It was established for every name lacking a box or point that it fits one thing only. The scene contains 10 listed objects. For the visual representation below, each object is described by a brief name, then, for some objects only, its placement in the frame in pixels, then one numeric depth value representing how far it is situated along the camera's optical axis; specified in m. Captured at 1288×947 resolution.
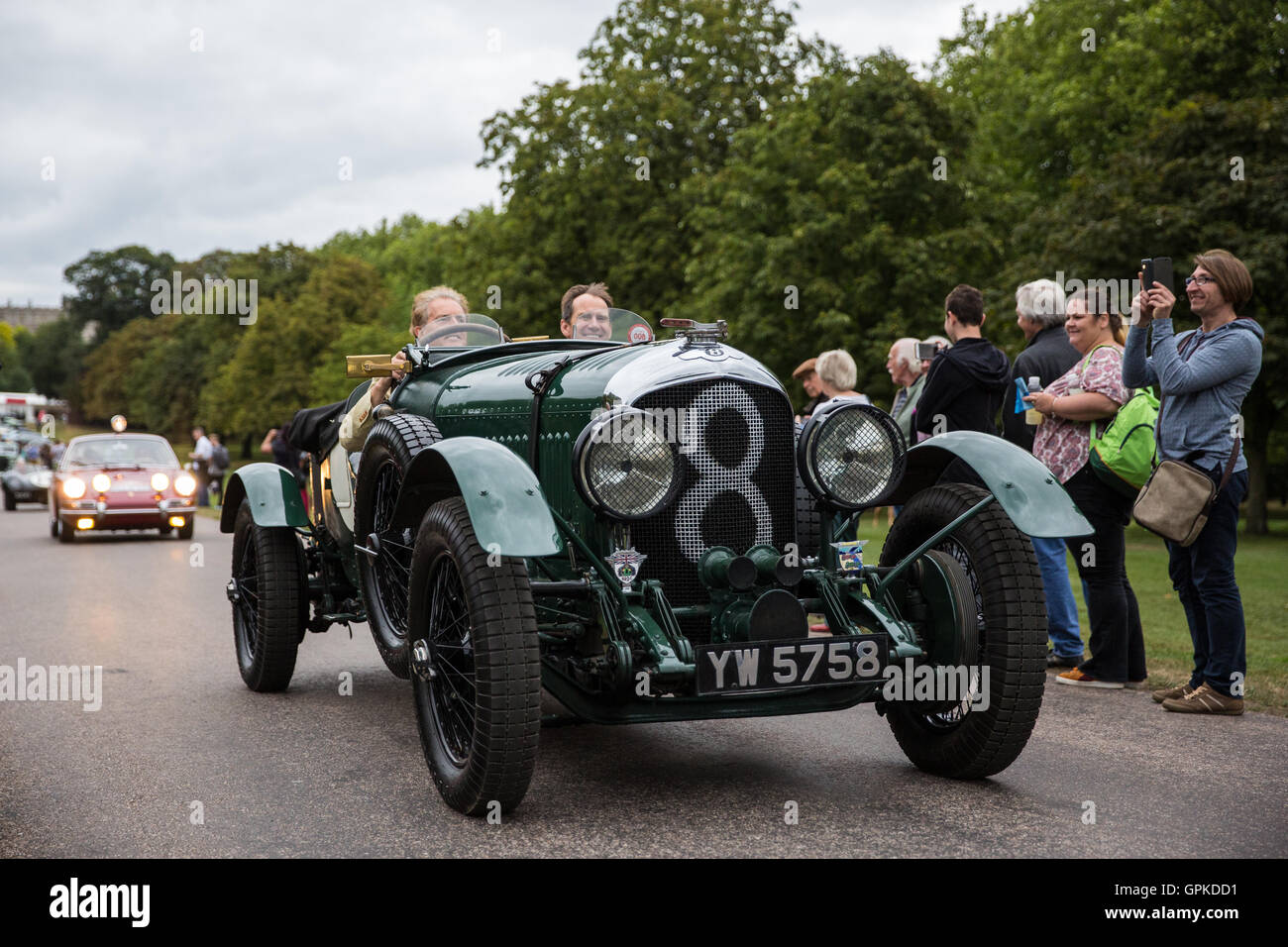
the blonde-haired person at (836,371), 7.82
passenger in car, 6.22
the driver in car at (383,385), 6.31
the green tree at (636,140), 30.09
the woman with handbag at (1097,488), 6.38
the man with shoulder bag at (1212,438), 5.58
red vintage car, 18.14
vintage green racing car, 4.03
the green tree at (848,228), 23.73
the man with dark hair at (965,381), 6.88
